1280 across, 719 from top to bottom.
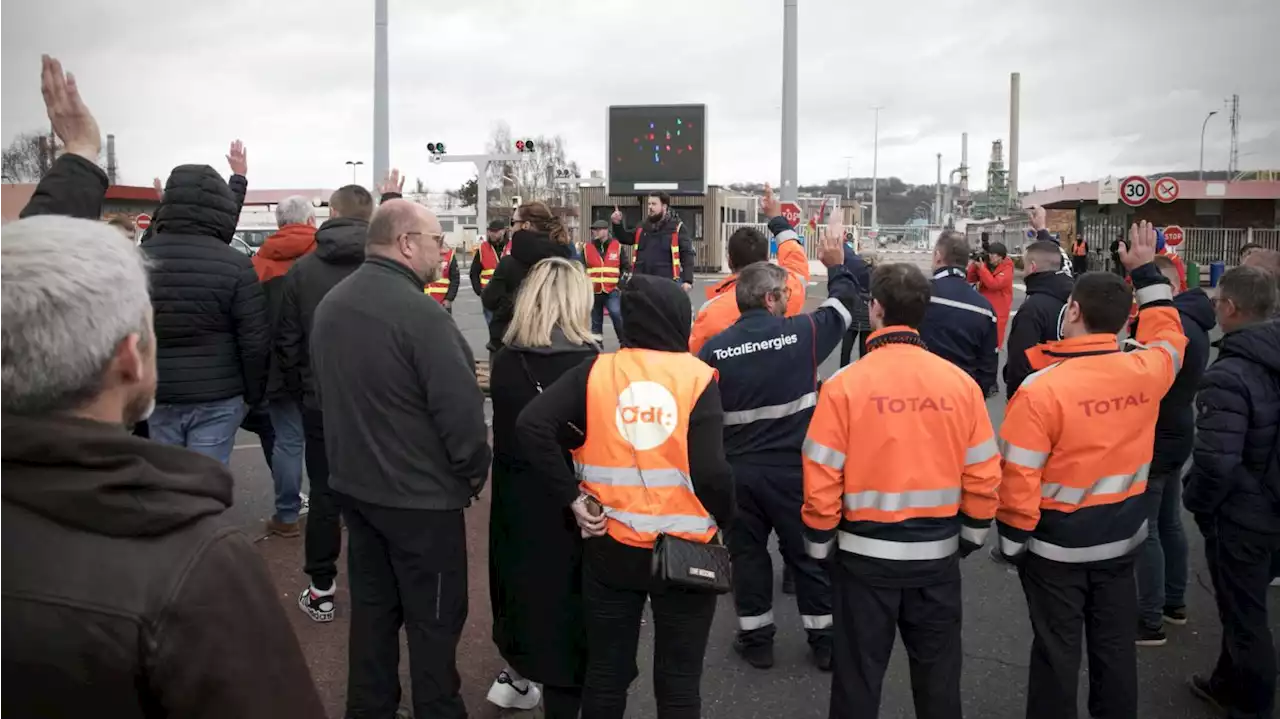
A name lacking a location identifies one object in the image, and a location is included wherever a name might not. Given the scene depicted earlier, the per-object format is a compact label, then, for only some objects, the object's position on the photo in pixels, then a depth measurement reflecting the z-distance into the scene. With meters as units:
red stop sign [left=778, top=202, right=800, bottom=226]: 14.37
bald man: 3.35
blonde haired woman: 3.56
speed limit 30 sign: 17.53
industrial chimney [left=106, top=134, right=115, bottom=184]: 62.41
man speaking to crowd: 12.10
